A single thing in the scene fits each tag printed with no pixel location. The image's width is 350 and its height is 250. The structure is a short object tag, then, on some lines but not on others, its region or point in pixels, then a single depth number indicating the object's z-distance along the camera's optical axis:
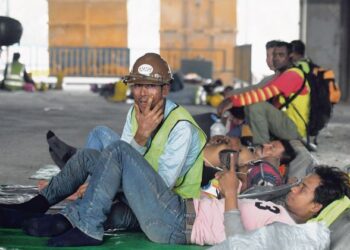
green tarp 7.47
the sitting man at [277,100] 13.28
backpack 13.64
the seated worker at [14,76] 30.28
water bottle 13.02
